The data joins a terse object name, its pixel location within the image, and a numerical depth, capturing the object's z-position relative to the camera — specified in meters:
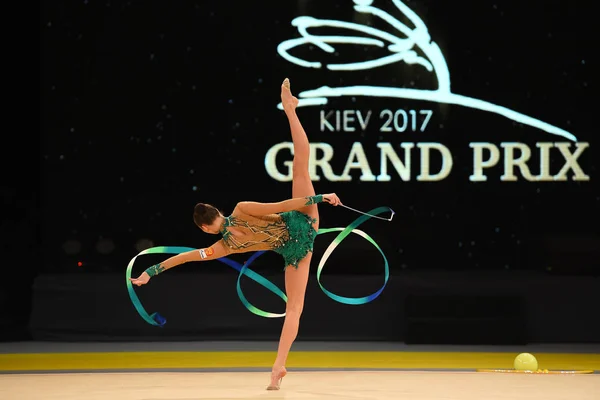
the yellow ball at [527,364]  15.51
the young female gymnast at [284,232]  13.46
